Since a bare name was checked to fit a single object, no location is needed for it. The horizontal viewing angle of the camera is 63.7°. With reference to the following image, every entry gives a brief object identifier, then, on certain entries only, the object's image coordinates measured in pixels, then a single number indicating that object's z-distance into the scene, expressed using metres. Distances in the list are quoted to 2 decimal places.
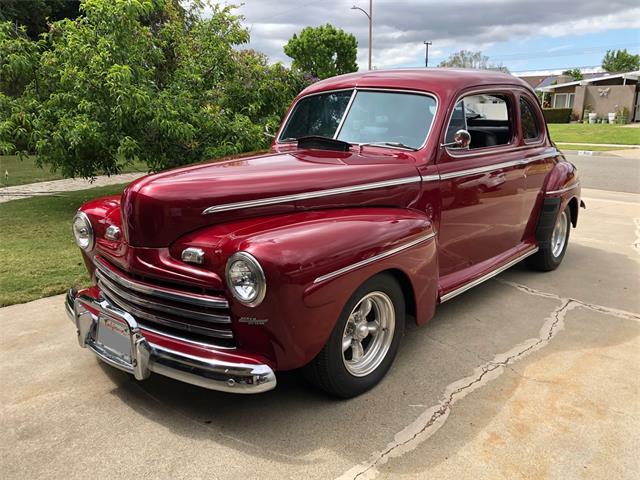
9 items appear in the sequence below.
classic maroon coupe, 2.36
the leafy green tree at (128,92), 6.53
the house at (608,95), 31.50
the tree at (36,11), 16.06
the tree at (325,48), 38.38
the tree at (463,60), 51.33
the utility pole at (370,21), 30.67
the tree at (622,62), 69.88
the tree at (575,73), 51.97
